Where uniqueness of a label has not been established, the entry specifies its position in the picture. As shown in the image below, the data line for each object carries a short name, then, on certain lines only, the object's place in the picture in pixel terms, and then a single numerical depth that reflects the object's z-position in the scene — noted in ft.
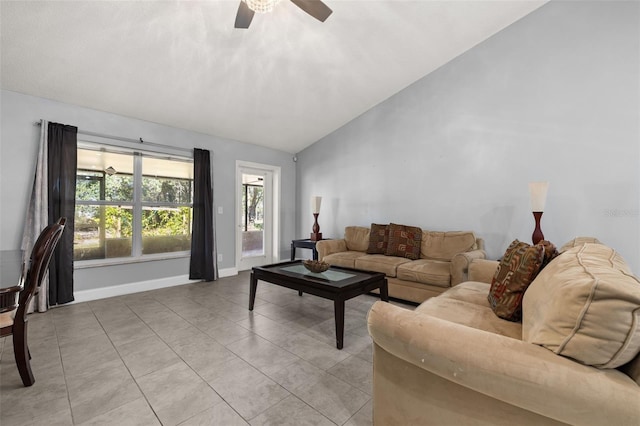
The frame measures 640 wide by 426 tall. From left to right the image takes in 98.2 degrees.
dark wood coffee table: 7.48
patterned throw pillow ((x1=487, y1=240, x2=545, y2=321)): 5.00
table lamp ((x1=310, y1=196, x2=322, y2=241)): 16.21
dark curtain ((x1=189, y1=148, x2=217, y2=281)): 14.07
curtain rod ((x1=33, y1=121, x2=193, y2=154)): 11.12
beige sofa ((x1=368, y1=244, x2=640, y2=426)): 2.50
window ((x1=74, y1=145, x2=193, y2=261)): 11.60
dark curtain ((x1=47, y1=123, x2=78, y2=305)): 10.32
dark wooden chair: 5.44
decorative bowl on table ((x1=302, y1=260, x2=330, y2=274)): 9.25
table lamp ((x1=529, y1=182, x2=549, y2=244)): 9.20
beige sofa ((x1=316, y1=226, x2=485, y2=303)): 9.75
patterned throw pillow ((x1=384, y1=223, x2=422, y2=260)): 12.26
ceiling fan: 6.41
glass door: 17.93
